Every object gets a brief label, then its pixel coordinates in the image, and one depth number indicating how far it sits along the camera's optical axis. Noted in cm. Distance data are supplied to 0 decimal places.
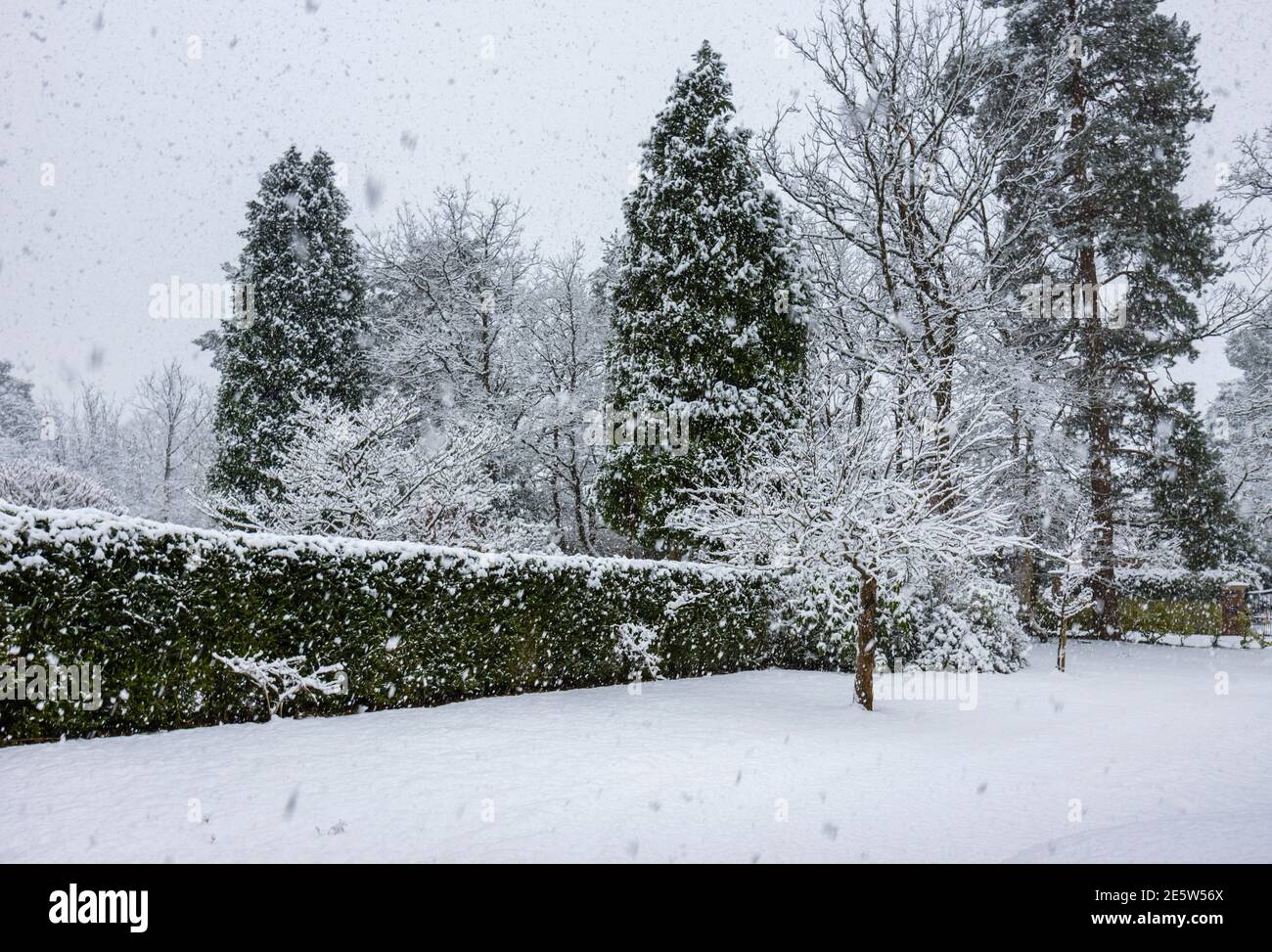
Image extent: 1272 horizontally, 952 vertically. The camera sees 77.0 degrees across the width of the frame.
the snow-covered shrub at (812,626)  1321
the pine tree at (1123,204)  2117
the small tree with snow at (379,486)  1288
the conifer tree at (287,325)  2033
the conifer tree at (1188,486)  2072
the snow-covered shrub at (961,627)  1420
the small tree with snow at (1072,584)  1452
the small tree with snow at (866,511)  891
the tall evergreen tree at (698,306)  1648
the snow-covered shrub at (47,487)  1377
